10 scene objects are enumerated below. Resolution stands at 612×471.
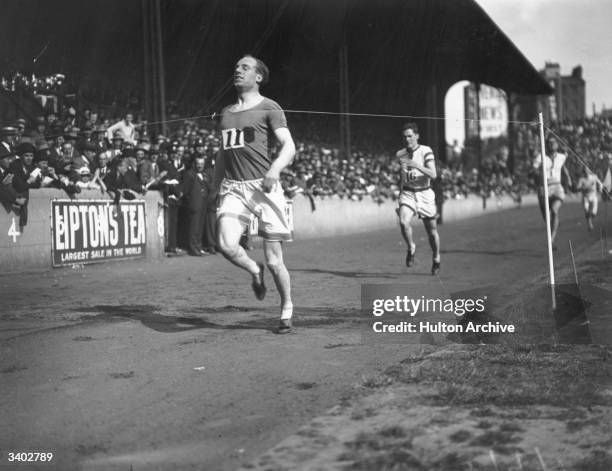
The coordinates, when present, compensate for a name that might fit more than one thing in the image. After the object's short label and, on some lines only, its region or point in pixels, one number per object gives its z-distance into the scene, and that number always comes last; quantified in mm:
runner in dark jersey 6070
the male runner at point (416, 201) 11094
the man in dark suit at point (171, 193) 15634
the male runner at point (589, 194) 18416
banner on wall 12703
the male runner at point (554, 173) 13125
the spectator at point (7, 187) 11930
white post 6086
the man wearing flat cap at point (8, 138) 12355
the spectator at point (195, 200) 15828
